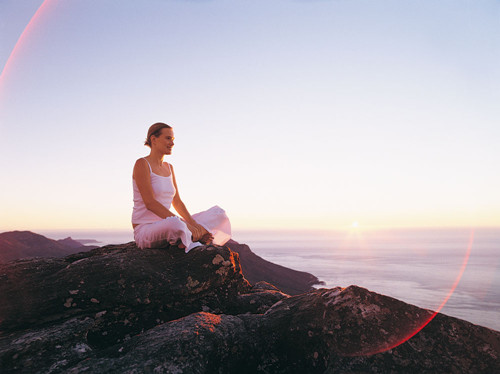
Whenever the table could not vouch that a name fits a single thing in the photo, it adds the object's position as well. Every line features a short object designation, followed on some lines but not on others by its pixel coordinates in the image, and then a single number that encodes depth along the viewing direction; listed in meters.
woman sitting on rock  6.20
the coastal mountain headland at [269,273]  96.93
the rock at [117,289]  5.02
